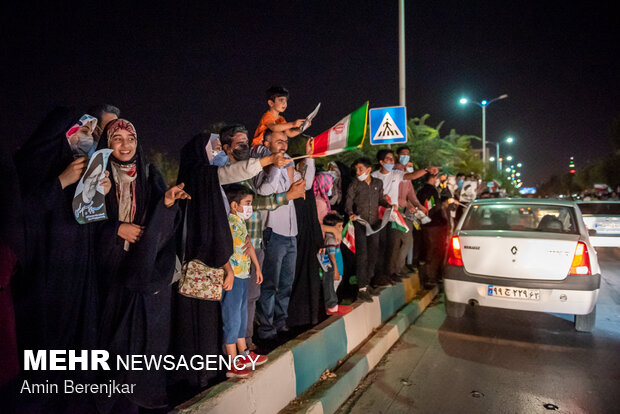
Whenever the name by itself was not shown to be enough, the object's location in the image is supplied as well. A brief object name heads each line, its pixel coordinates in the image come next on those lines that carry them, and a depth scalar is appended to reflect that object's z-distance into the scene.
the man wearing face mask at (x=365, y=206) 6.06
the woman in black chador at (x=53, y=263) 2.53
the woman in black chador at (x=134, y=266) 2.78
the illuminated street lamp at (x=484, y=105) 37.23
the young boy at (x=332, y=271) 5.01
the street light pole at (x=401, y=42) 11.21
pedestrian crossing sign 8.20
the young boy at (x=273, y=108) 4.96
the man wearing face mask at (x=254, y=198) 3.92
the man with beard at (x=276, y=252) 4.36
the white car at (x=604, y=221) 12.56
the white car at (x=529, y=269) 5.47
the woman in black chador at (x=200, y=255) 3.21
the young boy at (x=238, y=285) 3.37
